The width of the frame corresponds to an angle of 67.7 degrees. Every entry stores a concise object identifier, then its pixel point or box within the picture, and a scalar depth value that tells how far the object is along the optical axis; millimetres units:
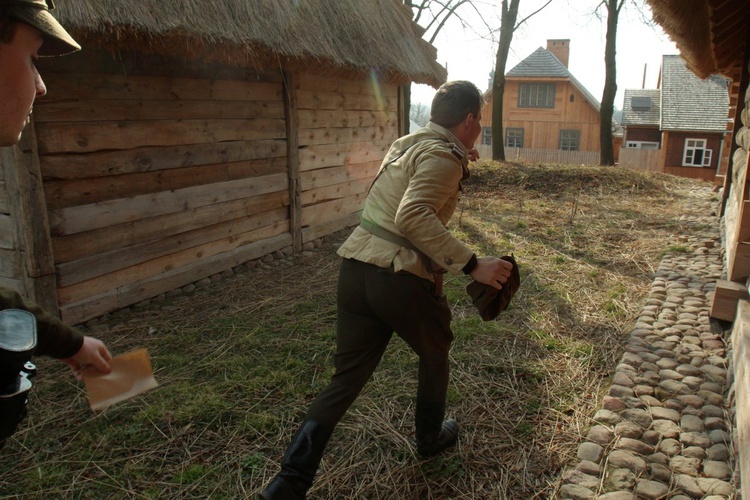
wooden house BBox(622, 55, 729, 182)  28406
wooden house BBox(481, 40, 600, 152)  33594
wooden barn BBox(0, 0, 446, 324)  4297
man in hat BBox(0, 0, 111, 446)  1170
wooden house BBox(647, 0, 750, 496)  2841
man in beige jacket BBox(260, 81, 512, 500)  2278
